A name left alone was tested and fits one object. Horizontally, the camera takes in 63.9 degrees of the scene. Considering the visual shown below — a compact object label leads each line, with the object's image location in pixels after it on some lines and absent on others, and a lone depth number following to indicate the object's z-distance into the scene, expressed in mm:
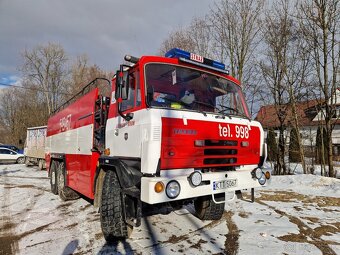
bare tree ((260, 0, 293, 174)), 13539
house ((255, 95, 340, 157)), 12925
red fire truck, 3674
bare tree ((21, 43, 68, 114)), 38281
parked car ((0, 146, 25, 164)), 25614
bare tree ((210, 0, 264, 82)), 14633
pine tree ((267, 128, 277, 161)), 18150
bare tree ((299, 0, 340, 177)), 11211
